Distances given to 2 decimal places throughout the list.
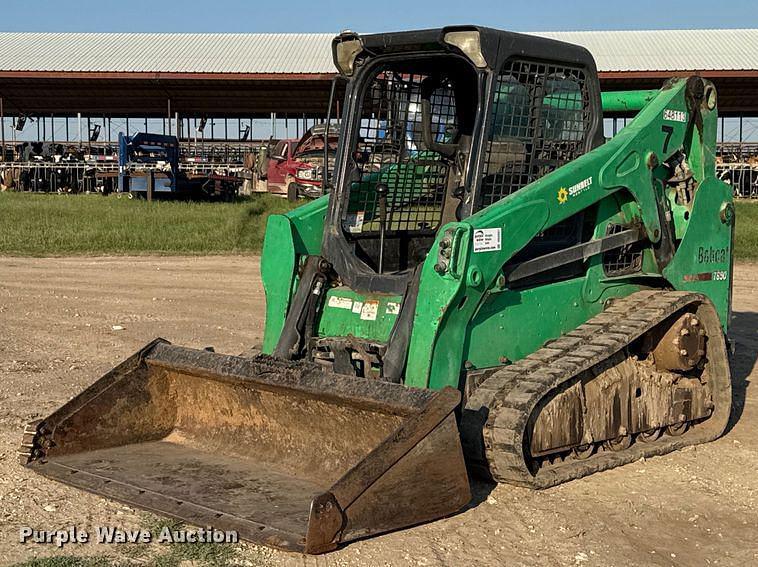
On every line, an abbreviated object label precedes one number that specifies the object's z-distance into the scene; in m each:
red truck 25.55
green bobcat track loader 5.41
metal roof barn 34.50
